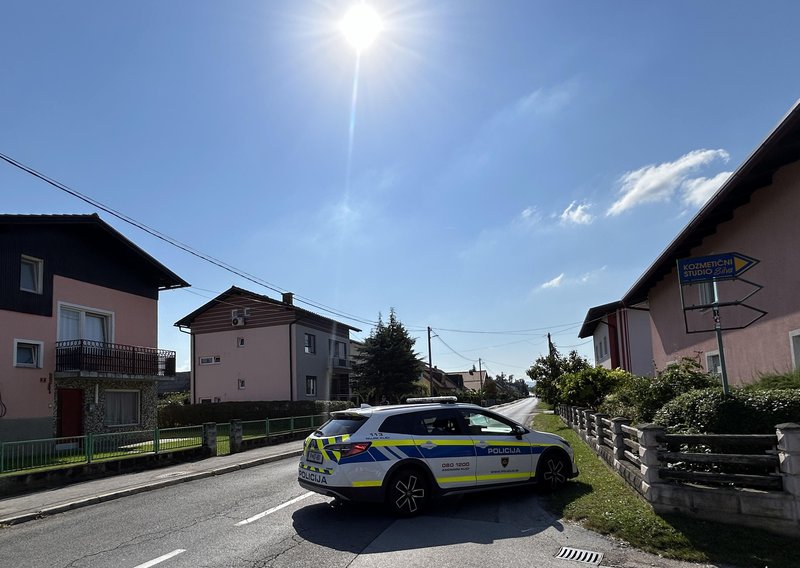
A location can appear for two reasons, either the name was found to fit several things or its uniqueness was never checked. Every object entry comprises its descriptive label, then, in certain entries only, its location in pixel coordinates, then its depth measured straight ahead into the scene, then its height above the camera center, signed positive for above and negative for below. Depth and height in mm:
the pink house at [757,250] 9117 +1794
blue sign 8258 +1194
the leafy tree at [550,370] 31312 -963
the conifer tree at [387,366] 41406 -261
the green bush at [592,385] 19172 -1124
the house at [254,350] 36188 +1340
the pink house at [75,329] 18156 +1871
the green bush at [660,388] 10555 -747
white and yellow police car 7574 -1368
